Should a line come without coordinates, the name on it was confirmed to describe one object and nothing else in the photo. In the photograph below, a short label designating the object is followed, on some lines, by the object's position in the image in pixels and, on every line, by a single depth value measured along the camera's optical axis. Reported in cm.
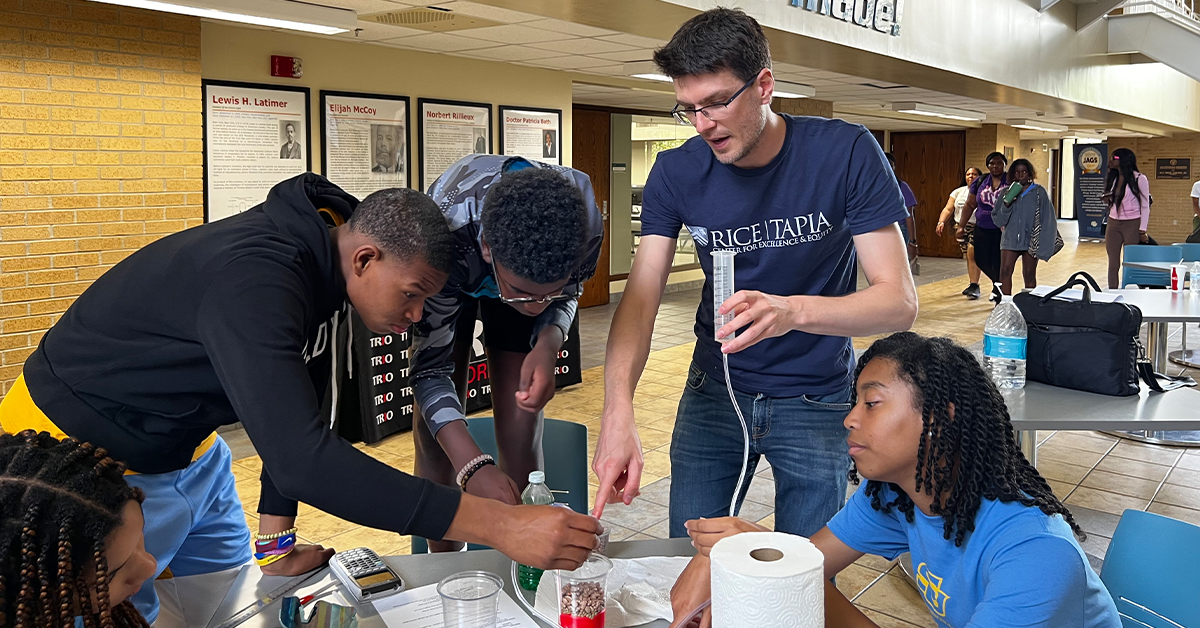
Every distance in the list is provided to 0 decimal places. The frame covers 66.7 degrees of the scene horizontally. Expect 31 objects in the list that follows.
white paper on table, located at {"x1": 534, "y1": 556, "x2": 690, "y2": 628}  157
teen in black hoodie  133
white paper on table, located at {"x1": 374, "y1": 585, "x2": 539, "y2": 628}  153
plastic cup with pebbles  151
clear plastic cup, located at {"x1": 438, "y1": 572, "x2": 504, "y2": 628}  144
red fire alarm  596
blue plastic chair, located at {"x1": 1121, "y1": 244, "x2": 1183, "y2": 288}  749
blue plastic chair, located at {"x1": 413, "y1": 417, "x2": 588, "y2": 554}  260
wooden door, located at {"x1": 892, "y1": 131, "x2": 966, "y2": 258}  1748
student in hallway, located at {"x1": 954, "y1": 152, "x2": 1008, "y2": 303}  1025
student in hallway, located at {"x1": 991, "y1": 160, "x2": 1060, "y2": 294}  958
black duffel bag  318
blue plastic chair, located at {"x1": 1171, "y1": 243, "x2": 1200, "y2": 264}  760
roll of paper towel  104
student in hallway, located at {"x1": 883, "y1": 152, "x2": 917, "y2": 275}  987
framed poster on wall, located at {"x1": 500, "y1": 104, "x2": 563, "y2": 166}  773
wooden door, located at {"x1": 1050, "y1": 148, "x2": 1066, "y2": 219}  2556
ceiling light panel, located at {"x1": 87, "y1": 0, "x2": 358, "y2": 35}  456
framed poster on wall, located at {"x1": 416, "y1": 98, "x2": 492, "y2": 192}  703
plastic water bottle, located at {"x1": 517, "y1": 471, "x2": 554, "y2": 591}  167
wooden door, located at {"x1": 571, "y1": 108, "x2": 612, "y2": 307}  1071
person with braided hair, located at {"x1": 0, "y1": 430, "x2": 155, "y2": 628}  118
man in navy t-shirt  187
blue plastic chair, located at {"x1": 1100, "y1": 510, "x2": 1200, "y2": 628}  171
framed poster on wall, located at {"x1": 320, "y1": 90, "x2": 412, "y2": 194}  638
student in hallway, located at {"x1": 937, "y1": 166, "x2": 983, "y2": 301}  1138
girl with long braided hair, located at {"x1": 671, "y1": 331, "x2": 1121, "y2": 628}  142
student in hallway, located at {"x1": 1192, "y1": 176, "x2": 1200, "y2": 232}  1146
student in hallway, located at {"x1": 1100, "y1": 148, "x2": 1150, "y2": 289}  1084
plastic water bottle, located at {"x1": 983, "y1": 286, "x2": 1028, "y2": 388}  335
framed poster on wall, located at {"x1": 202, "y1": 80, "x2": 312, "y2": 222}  566
